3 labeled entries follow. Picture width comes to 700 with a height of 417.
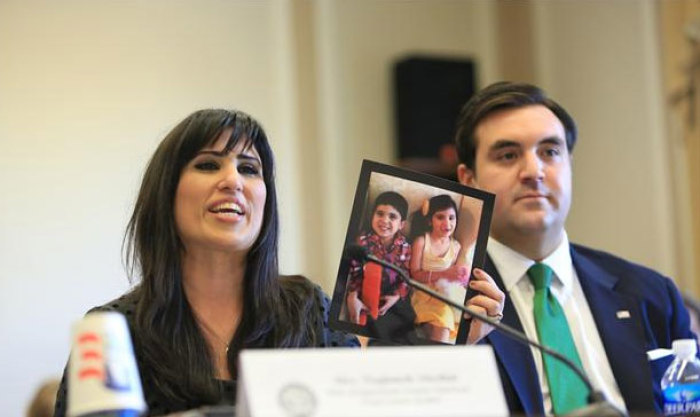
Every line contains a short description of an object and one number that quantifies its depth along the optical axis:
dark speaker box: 4.80
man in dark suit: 2.33
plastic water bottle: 2.16
